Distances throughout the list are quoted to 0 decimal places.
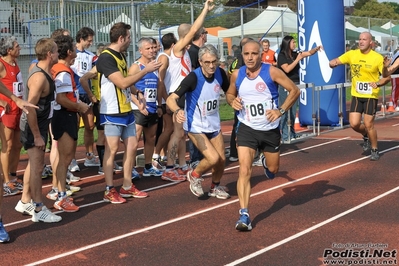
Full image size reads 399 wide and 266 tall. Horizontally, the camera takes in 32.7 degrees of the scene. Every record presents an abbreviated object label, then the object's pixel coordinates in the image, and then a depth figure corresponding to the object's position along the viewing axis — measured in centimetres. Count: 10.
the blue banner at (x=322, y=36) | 1568
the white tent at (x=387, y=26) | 3366
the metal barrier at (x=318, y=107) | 1400
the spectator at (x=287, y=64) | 1317
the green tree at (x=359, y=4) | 8744
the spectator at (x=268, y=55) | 1515
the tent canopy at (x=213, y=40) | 2393
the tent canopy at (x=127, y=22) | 1736
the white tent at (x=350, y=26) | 3089
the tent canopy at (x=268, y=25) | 2319
